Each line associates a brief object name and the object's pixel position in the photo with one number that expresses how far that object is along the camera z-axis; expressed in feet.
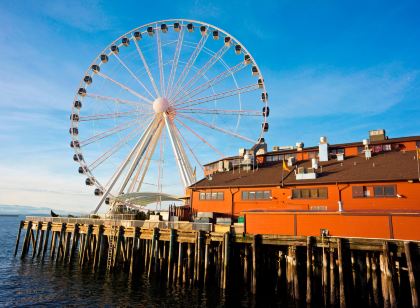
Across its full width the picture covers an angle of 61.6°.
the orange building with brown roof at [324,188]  78.84
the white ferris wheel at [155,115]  144.15
